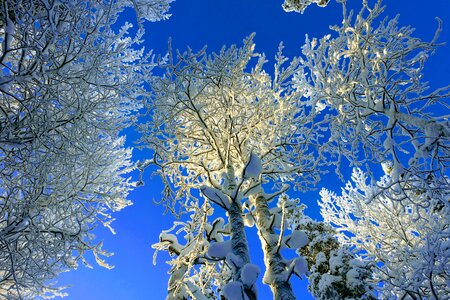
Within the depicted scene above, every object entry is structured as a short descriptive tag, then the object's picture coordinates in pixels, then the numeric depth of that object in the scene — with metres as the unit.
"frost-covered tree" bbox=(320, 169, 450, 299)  4.34
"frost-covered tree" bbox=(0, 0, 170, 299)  3.50
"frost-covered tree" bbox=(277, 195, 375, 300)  6.57
